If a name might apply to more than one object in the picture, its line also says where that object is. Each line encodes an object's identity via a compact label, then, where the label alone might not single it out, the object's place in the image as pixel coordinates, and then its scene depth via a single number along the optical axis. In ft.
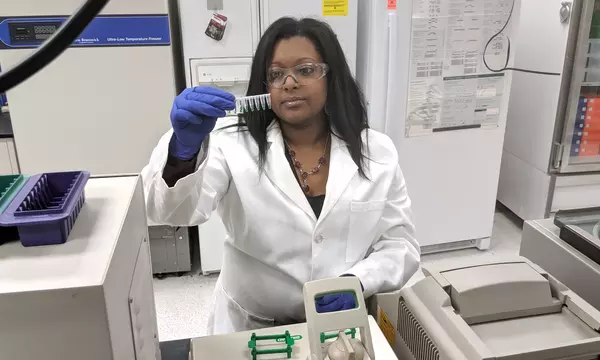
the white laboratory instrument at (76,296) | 1.57
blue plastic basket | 1.86
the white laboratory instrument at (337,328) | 2.42
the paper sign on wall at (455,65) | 8.23
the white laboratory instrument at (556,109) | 9.04
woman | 4.26
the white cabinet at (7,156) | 7.79
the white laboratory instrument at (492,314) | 2.60
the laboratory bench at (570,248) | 3.21
